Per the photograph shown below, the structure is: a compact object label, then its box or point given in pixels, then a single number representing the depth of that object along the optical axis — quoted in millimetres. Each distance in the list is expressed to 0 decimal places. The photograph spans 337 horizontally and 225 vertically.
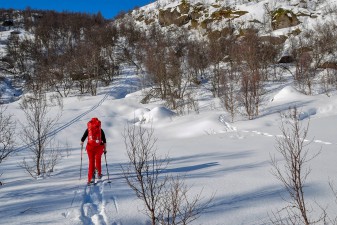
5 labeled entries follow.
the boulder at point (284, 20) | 42531
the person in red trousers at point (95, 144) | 7418
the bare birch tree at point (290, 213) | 4348
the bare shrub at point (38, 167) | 9334
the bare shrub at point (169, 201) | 4095
